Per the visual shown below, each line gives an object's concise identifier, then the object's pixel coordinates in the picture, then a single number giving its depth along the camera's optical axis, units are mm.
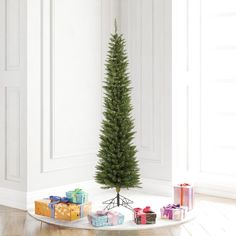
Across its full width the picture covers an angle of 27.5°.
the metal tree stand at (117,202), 3820
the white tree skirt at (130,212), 3277
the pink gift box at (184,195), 3696
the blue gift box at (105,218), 3258
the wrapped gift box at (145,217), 3309
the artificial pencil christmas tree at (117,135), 3656
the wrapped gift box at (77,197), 3469
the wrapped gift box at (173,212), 3412
